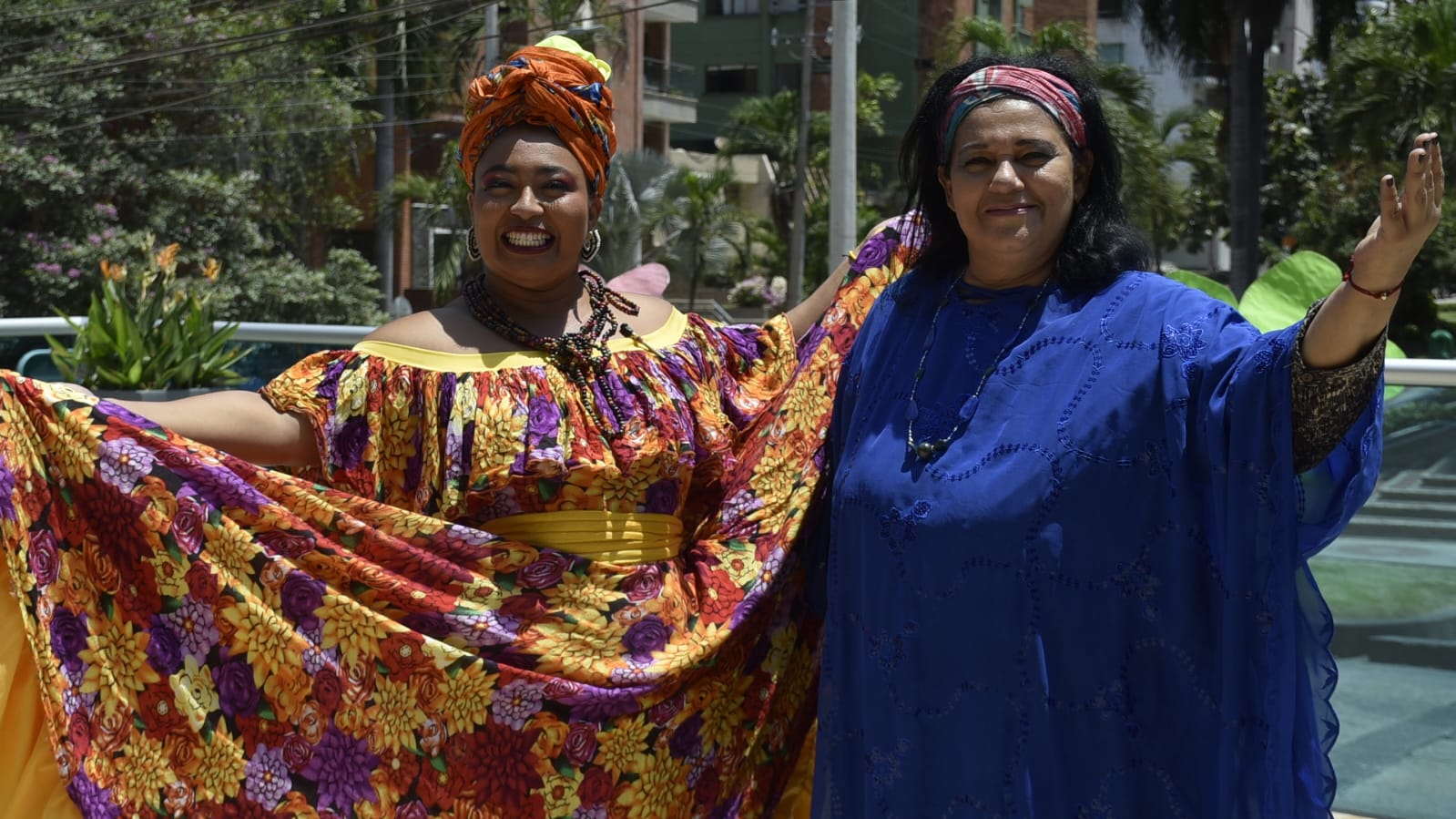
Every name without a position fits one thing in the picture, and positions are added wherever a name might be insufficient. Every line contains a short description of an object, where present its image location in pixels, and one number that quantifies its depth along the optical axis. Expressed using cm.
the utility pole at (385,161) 2495
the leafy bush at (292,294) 1948
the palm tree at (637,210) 2527
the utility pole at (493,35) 2325
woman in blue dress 240
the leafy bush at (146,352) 683
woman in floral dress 285
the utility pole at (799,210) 3250
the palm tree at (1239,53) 1959
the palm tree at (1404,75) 1739
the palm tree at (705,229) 3042
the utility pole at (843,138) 1482
